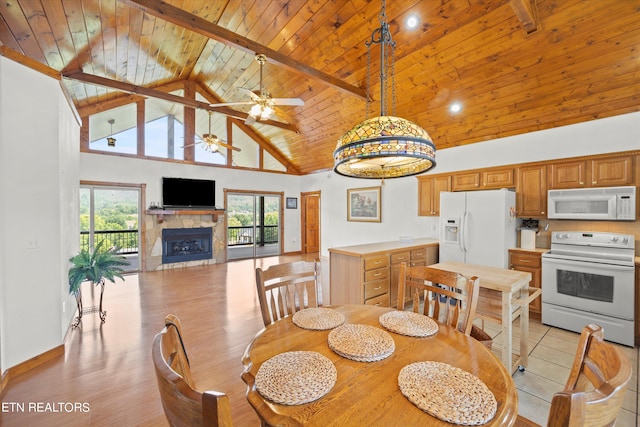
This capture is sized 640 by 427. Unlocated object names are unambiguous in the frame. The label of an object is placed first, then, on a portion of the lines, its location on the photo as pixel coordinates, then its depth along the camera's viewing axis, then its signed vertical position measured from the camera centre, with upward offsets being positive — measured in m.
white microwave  2.95 +0.06
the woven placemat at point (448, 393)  0.80 -0.63
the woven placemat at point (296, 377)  0.89 -0.62
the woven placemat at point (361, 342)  1.14 -0.63
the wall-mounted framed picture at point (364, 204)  6.39 +0.15
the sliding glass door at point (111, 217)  5.60 -0.11
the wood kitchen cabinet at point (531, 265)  3.45 -0.77
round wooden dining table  0.81 -0.65
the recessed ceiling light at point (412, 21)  3.03 +2.21
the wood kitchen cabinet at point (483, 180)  4.03 +0.48
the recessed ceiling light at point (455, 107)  4.02 +1.59
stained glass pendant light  1.17 +0.32
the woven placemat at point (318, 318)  1.45 -0.64
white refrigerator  3.63 -0.25
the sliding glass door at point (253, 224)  7.67 -0.42
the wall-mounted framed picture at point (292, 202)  8.51 +0.26
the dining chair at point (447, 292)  1.56 -0.54
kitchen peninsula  3.33 -0.83
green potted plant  2.87 -0.63
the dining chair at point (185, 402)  0.51 -0.39
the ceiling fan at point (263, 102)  3.42 +1.45
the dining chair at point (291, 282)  1.74 -0.51
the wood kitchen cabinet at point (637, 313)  2.76 -1.10
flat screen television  6.36 +0.45
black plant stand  3.19 -1.31
